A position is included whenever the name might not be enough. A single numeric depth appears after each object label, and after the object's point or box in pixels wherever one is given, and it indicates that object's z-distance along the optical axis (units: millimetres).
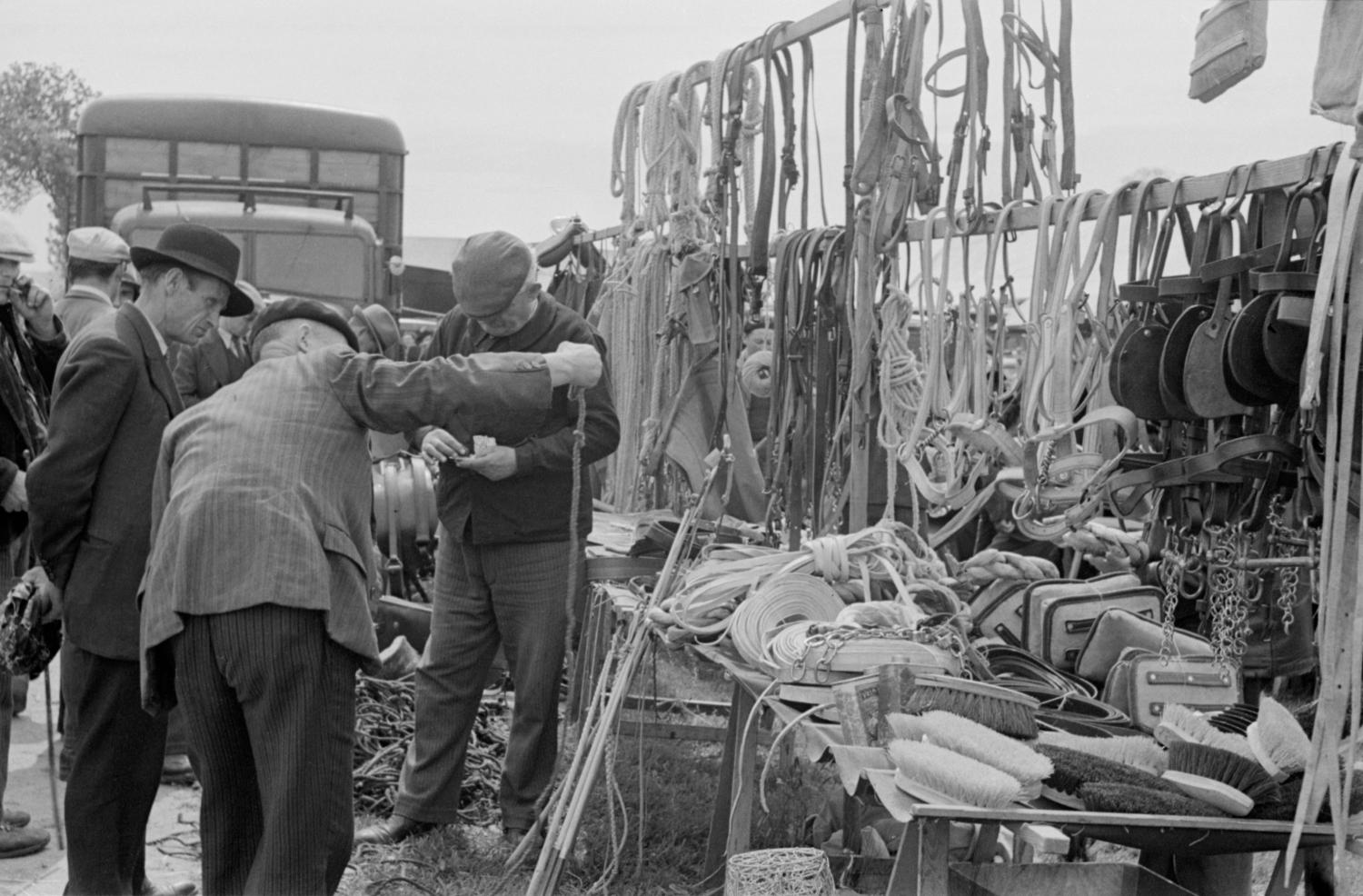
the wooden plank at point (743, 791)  3811
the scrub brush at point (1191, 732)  2973
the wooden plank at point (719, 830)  4602
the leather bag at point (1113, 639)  4031
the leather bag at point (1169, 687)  3527
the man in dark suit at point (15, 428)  4879
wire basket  3301
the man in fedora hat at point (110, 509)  4121
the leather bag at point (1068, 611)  4219
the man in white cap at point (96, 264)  5828
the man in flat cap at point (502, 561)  4988
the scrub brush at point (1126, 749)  3121
